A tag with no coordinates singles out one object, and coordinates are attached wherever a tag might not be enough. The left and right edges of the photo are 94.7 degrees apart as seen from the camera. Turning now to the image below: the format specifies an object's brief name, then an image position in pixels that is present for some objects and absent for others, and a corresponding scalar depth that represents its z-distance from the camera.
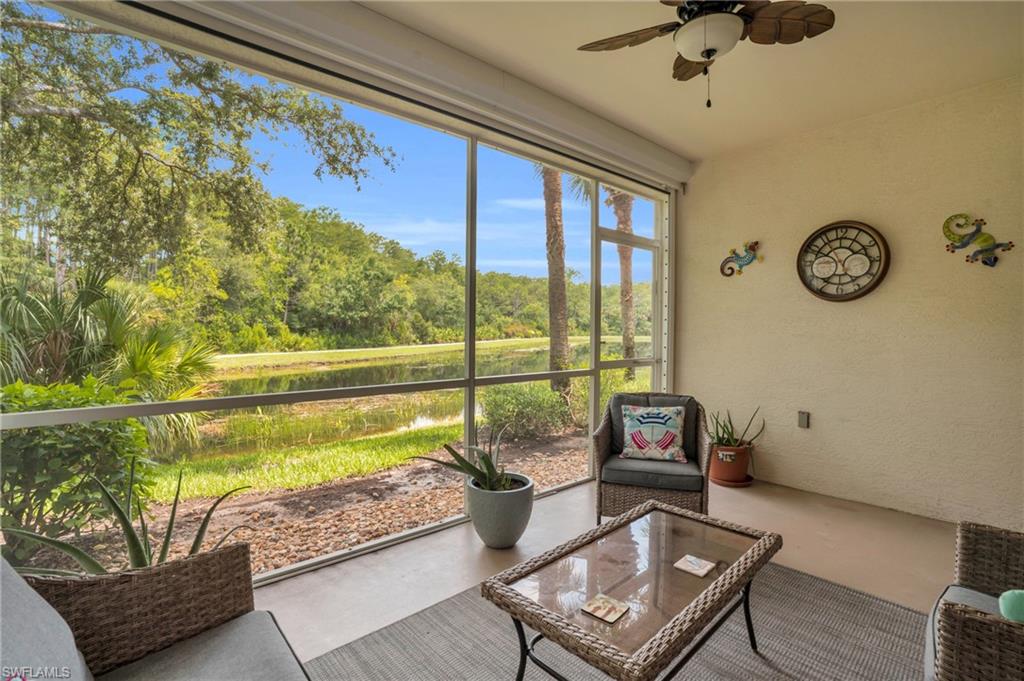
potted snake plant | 3.76
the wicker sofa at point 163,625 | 1.14
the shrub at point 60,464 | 1.76
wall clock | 3.37
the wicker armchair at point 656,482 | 2.68
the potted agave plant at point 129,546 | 1.42
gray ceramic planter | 2.60
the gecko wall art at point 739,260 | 3.95
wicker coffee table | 1.27
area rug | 1.74
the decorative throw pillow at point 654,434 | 2.96
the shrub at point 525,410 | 3.29
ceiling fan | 1.67
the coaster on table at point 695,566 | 1.67
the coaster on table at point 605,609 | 1.41
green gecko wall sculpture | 2.95
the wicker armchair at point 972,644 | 1.08
